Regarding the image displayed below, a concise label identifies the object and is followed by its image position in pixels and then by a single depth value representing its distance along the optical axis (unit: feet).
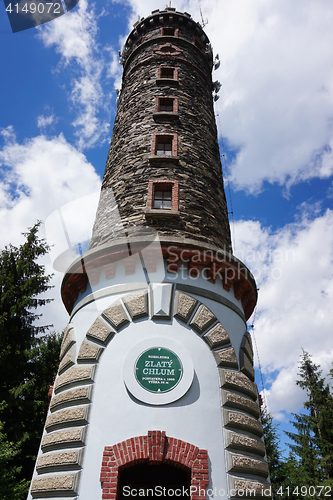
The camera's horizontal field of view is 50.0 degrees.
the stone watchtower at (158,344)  20.89
